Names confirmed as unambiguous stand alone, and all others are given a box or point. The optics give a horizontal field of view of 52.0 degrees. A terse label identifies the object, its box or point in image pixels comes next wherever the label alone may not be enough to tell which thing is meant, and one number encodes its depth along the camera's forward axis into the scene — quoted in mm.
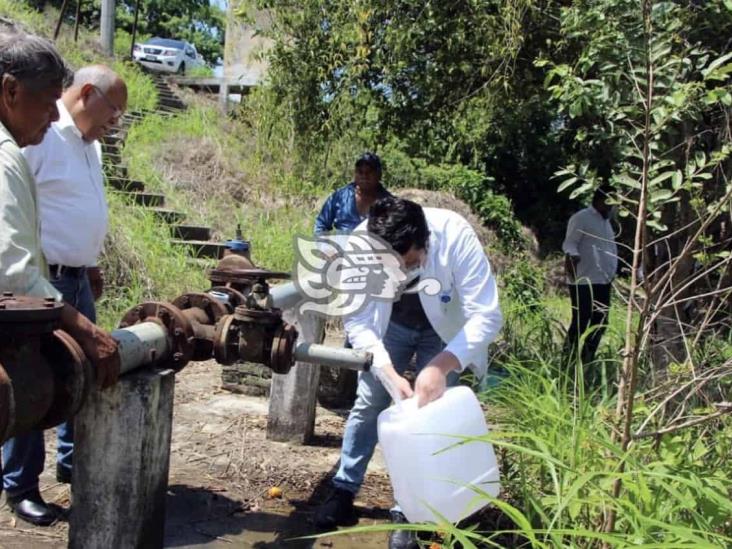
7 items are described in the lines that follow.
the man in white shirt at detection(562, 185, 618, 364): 6164
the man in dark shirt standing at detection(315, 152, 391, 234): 4852
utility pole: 17547
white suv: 22375
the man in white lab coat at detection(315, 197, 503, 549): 2771
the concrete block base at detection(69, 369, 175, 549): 2484
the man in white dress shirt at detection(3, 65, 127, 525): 3004
